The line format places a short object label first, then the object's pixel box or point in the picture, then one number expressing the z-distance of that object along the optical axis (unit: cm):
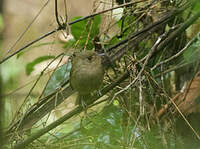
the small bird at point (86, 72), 603
